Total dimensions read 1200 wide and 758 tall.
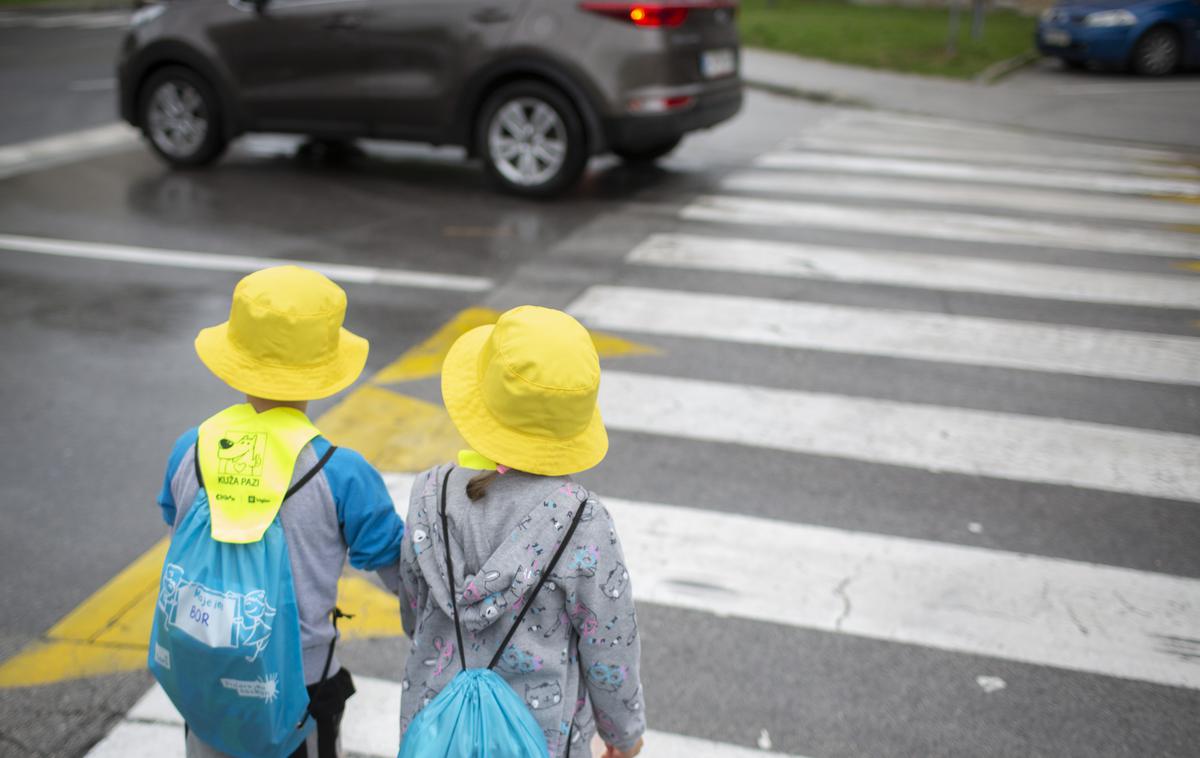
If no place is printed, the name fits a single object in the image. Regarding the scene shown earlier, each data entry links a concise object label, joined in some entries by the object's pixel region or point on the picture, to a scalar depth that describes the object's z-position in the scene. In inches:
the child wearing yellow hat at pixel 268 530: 83.4
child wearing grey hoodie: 77.4
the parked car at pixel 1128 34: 644.1
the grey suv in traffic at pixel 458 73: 336.5
